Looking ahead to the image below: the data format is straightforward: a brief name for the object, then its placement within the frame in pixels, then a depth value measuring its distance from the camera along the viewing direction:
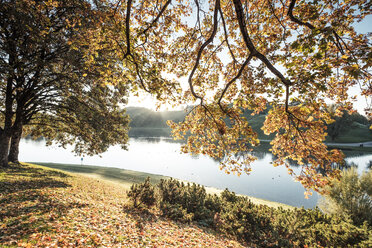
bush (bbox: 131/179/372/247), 6.71
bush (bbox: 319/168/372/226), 12.39
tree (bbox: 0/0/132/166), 7.59
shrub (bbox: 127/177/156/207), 8.88
